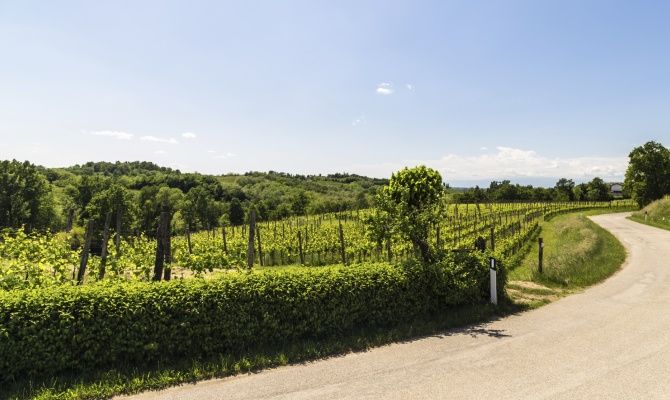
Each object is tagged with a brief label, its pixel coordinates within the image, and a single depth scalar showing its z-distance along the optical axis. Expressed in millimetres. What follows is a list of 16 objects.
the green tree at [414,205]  11398
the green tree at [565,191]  99625
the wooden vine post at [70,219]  13375
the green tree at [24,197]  60719
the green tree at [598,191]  94944
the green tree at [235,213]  101750
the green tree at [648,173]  60031
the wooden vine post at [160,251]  9492
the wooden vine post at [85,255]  9812
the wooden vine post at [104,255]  10102
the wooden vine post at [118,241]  11841
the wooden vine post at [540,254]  15973
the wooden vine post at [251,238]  12258
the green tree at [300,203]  105369
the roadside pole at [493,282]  11125
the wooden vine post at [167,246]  9758
